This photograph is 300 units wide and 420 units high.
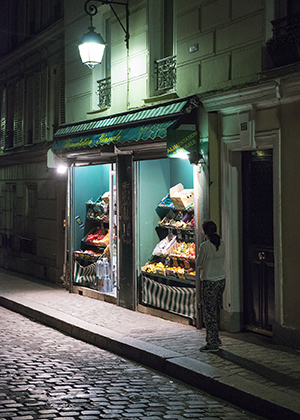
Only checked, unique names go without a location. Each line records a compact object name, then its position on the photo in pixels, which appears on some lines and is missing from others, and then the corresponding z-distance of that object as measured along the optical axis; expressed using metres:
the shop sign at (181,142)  9.14
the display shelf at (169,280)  9.73
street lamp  11.08
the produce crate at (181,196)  10.12
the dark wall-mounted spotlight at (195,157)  9.15
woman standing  7.67
